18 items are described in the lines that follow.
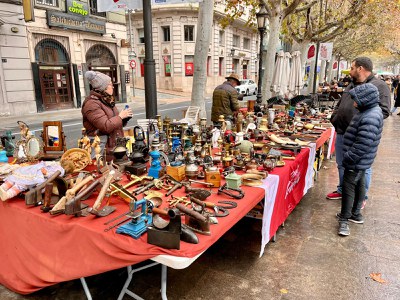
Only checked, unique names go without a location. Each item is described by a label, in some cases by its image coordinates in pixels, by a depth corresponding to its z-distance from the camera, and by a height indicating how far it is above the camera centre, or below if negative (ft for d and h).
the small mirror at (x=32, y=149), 11.43 -2.76
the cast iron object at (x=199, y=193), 8.38 -3.24
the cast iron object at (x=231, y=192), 8.63 -3.35
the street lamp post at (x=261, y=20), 30.53 +5.43
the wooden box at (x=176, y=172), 9.72 -3.06
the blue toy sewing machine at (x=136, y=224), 6.56 -3.26
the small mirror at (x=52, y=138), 11.87 -2.45
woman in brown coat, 11.22 -1.44
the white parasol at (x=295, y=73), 32.63 +0.22
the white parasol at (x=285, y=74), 30.81 +0.11
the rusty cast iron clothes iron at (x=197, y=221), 6.66 -3.18
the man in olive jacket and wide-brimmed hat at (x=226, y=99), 20.21 -1.57
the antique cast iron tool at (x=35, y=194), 7.87 -3.05
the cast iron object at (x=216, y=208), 7.46 -3.36
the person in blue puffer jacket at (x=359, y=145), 11.60 -2.70
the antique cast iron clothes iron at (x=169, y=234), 6.10 -3.17
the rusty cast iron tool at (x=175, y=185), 8.74 -3.25
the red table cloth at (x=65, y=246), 6.38 -3.85
